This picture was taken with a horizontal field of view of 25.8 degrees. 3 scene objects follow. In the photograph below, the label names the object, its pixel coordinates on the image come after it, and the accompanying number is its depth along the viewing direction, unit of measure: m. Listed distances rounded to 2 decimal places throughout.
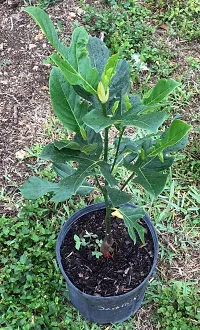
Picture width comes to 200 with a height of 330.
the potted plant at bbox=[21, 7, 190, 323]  1.35
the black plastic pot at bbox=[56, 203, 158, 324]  2.04
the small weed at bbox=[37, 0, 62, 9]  3.83
